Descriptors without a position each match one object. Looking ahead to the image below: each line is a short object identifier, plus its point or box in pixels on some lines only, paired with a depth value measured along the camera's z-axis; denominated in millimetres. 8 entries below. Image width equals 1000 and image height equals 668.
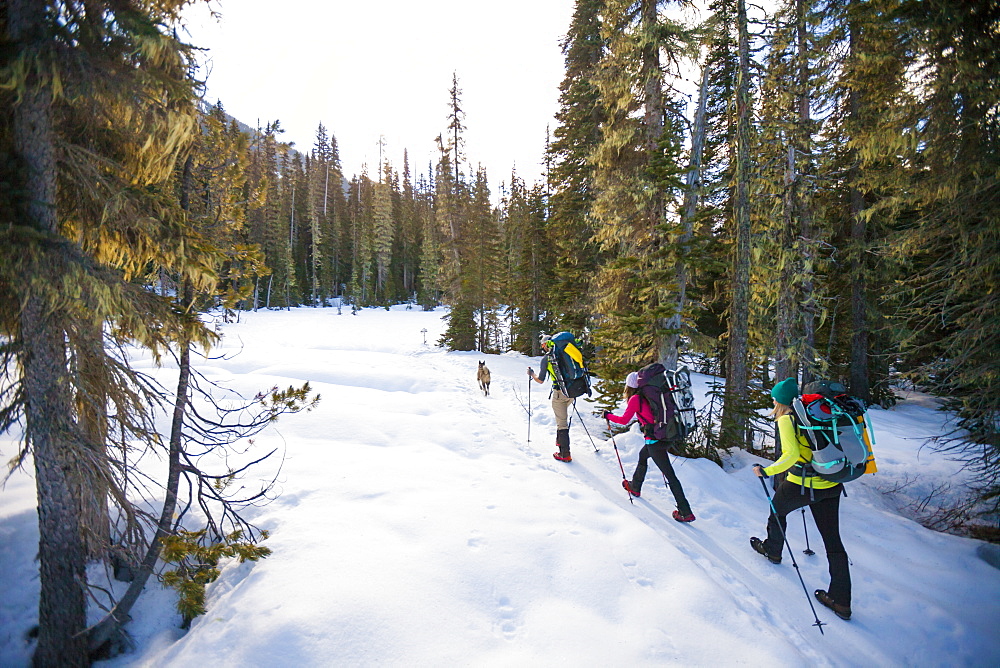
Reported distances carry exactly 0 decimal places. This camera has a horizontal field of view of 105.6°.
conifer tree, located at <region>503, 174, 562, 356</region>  21109
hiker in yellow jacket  4293
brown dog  13328
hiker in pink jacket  5770
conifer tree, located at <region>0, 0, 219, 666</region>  3164
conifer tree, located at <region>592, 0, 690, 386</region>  8117
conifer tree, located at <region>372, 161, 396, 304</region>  46344
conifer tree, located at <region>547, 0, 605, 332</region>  15320
